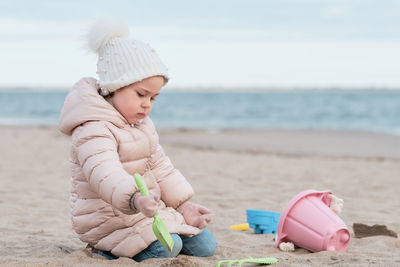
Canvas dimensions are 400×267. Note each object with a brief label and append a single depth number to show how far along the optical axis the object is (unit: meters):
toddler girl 2.57
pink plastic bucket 2.92
